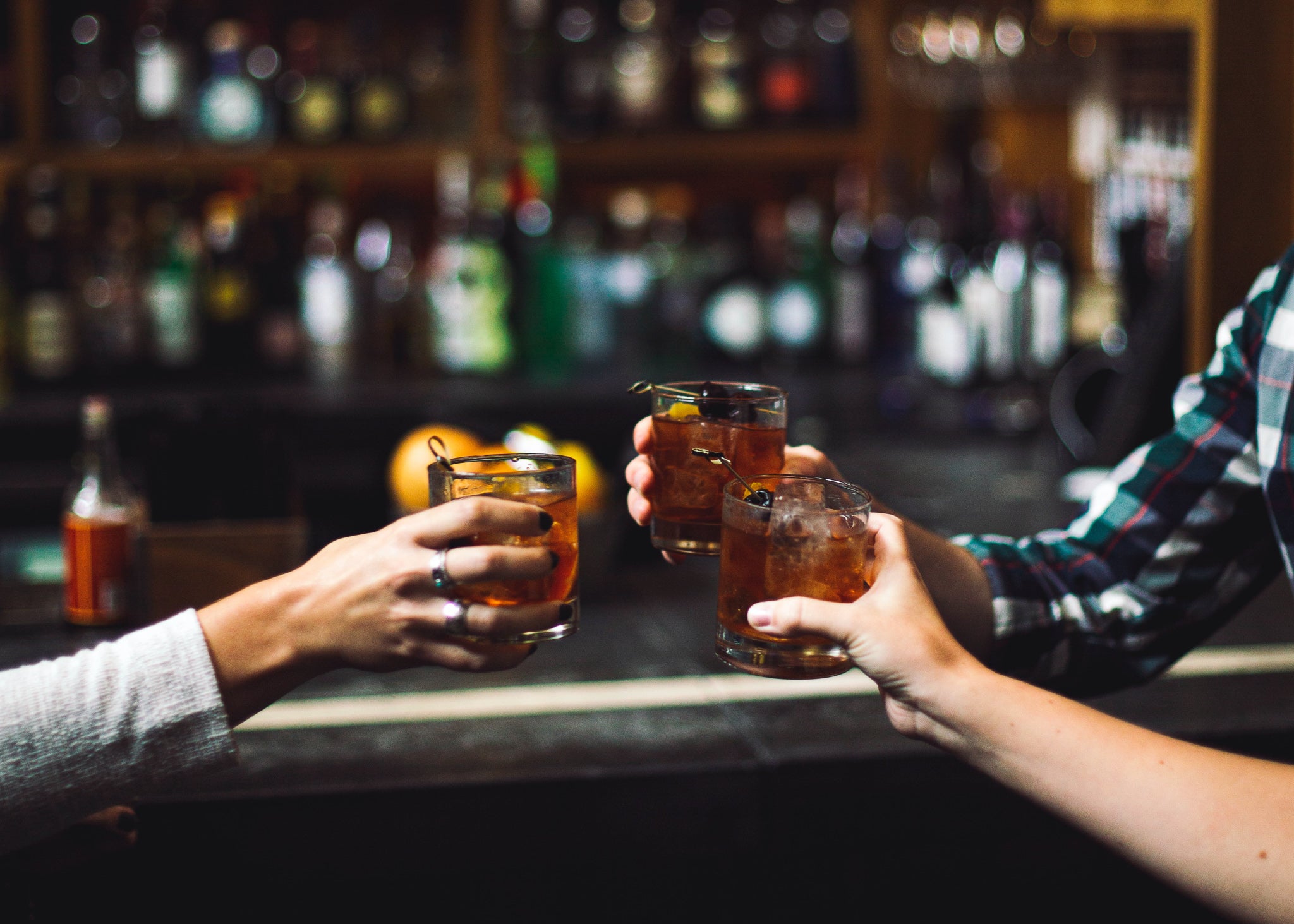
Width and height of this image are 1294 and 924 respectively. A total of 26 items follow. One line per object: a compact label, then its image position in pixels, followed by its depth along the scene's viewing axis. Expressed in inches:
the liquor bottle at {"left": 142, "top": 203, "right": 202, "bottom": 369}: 100.3
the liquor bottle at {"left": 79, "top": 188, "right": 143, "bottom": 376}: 99.9
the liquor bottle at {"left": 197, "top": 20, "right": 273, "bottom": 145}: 104.3
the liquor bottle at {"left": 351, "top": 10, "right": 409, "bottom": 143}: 106.9
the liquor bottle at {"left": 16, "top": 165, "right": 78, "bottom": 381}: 97.6
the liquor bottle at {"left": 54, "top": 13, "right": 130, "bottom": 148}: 105.4
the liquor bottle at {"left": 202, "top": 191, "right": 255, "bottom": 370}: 103.9
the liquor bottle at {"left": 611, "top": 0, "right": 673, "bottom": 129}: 107.7
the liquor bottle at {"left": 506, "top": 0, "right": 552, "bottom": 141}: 107.4
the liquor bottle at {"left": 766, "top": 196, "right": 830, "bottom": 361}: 107.7
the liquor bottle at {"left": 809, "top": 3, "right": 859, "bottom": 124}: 110.3
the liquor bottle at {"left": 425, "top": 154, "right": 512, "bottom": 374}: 100.7
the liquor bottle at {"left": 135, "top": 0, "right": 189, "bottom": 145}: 103.6
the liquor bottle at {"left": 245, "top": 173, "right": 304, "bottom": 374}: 103.1
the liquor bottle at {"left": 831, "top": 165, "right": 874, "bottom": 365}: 106.2
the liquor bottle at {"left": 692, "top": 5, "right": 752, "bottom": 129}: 108.4
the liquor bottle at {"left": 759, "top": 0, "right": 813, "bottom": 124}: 109.8
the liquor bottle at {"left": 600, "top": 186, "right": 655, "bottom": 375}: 106.9
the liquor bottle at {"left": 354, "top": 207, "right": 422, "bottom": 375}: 106.3
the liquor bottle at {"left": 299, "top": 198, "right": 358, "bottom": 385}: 101.4
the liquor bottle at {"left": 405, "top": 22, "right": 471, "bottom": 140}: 108.4
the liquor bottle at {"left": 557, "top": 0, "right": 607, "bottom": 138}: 108.0
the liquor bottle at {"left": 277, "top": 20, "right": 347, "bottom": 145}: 106.1
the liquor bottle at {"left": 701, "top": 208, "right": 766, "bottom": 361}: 106.4
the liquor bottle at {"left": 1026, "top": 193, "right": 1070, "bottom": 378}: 89.4
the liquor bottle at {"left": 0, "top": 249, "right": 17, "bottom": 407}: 98.0
